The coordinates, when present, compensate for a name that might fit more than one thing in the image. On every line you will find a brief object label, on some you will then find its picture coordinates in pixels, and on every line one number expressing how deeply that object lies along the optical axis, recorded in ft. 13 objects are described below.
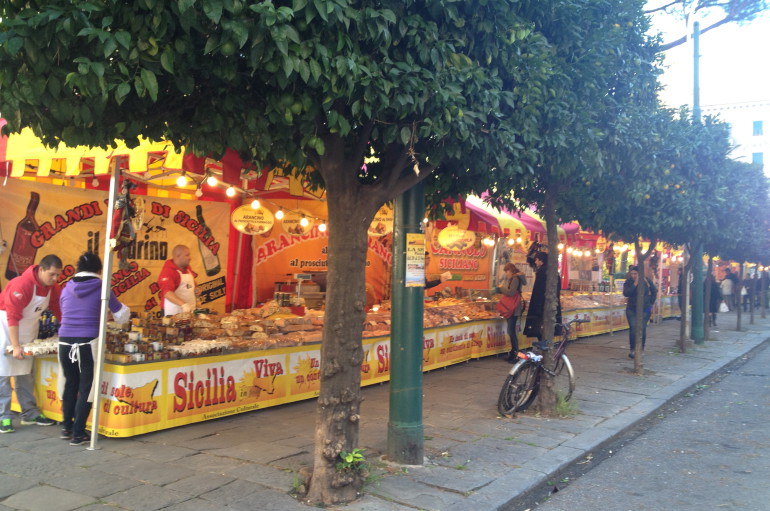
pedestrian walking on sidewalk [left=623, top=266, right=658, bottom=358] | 41.04
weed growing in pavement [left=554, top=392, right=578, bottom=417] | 24.58
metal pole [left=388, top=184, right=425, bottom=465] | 17.72
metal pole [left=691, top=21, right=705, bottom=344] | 46.88
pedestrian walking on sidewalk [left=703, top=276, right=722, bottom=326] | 64.90
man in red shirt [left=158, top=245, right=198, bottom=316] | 26.48
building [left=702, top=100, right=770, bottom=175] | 169.48
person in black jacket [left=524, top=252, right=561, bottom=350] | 34.94
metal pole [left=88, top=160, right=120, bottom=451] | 17.95
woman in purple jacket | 18.43
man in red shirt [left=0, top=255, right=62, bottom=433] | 19.26
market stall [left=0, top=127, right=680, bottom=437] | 20.27
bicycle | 23.72
